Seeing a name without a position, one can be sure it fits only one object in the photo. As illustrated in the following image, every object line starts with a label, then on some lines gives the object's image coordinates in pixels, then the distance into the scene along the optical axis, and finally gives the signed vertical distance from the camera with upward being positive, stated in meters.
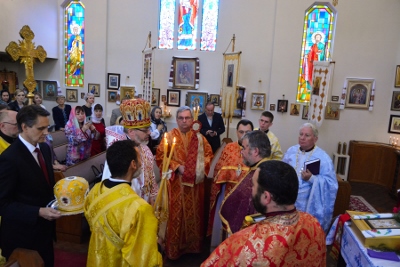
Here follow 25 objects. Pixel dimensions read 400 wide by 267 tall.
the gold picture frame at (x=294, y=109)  8.91 -0.18
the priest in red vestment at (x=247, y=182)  2.31 -0.63
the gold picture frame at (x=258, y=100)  9.06 +0.01
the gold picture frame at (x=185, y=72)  9.42 +0.74
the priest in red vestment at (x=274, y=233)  1.44 -0.63
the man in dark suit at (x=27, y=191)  2.08 -0.75
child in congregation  5.88 -0.81
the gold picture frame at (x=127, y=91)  9.84 +0.05
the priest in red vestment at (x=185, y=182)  3.55 -1.01
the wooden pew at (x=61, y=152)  5.84 -1.23
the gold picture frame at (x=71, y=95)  10.31 -0.18
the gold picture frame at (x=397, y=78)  8.16 +0.82
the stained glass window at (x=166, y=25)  9.48 +2.20
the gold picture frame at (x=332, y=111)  8.70 -0.17
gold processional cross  5.16 +0.61
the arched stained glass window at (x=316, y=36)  8.73 +1.94
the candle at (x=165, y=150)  2.61 -0.47
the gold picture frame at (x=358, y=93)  8.45 +0.39
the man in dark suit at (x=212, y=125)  7.24 -0.66
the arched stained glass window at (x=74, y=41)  10.09 +1.63
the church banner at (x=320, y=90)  8.02 +0.38
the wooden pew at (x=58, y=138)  6.93 -1.14
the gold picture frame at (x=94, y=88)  10.00 +0.09
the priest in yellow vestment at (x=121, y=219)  1.83 -0.77
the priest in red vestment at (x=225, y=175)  3.28 -0.83
